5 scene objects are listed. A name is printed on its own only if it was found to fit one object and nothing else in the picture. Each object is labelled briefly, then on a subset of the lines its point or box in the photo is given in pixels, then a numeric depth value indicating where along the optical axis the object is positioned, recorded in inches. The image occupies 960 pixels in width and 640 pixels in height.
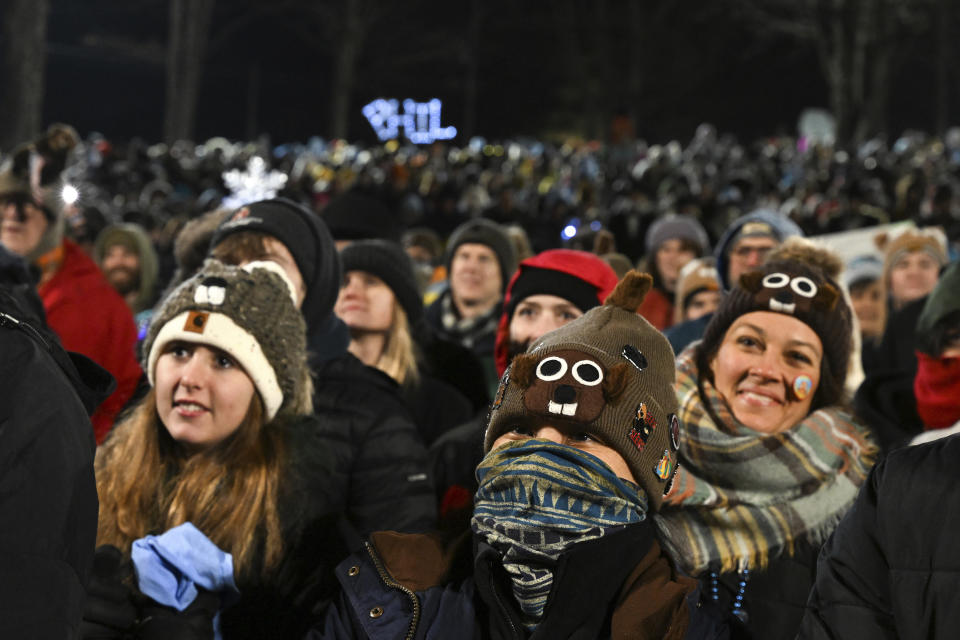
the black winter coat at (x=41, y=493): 66.7
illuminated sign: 1116.3
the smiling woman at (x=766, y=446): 114.3
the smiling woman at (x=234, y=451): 112.5
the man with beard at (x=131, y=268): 271.6
